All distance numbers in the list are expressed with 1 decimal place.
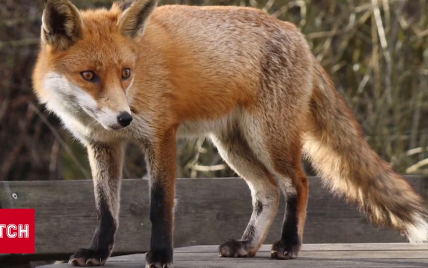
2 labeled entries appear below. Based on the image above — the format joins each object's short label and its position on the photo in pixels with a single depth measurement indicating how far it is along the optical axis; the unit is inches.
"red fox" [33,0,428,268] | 267.7
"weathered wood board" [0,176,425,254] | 309.9
